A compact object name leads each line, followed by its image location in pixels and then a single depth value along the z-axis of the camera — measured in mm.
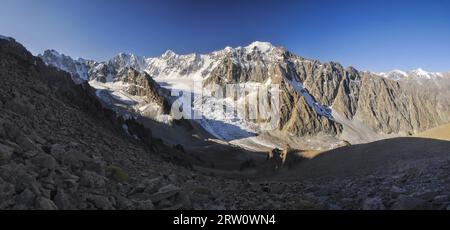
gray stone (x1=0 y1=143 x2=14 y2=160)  13617
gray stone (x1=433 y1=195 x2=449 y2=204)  16866
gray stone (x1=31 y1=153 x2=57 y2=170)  14070
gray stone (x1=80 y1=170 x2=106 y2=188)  14284
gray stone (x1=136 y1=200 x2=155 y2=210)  13778
